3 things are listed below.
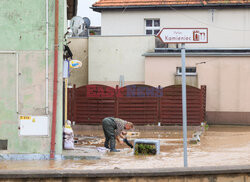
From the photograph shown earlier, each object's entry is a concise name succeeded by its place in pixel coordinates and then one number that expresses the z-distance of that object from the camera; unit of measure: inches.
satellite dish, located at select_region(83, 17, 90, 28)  1378.4
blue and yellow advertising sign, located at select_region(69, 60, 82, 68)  776.9
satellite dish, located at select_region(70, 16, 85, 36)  1045.5
